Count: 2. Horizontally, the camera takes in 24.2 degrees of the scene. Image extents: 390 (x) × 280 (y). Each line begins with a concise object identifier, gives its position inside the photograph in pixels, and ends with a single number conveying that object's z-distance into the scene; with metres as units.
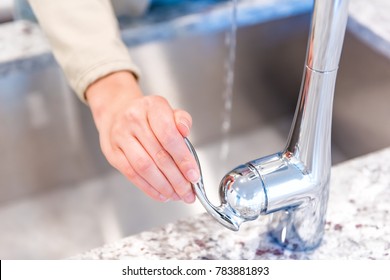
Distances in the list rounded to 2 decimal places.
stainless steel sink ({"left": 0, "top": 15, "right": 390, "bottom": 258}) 1.17
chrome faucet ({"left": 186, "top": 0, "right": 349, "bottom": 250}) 0.76
